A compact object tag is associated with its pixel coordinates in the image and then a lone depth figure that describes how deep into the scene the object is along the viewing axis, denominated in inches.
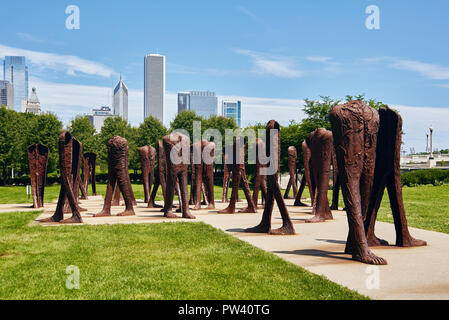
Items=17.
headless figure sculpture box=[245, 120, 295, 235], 412.2
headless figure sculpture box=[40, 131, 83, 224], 495.2
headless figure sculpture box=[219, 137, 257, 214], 622.2
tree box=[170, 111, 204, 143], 1964.8
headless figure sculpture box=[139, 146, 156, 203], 794.8
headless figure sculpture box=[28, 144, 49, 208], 676.1
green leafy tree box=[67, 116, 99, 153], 1854.0
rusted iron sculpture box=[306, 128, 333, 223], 514.3
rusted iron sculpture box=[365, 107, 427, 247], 332.2
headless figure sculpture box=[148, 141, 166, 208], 729.6
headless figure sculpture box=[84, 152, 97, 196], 956.6
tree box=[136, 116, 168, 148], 1980.8
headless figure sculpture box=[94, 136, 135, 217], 580.4
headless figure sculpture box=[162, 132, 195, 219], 544.4
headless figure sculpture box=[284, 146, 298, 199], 851.4
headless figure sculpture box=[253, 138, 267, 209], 585.3
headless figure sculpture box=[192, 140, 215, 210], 646.5
